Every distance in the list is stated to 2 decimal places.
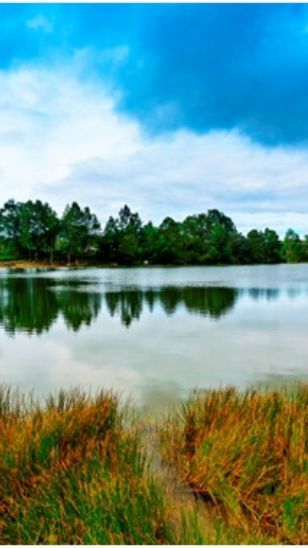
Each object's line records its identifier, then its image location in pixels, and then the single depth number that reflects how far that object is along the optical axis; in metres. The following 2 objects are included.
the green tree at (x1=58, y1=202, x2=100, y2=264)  77.50
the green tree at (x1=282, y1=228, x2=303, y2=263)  110.81
